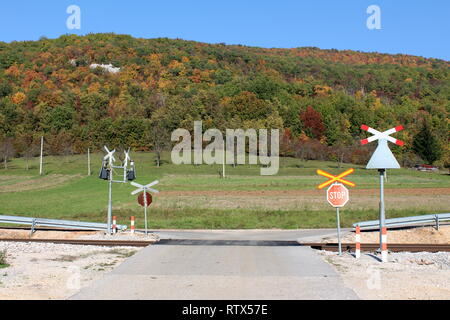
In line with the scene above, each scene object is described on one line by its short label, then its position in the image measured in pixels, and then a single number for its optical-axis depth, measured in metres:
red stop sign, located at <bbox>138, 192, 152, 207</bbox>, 29.83
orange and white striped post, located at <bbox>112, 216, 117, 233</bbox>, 29.17
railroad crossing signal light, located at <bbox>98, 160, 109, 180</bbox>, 28.30
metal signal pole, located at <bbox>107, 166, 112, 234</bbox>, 28.06
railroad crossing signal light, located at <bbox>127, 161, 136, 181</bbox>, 28.83
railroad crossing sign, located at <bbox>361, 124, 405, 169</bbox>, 19.03
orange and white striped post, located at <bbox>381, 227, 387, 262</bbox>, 17.90
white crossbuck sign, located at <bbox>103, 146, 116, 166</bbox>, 28.66
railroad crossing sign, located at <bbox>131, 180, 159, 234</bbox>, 28.98
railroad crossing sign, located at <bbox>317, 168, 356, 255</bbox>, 18.95
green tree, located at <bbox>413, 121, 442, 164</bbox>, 134.12
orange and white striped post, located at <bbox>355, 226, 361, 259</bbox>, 18.97
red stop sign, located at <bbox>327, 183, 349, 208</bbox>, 18.95
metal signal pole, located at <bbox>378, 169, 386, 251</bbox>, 18.87
